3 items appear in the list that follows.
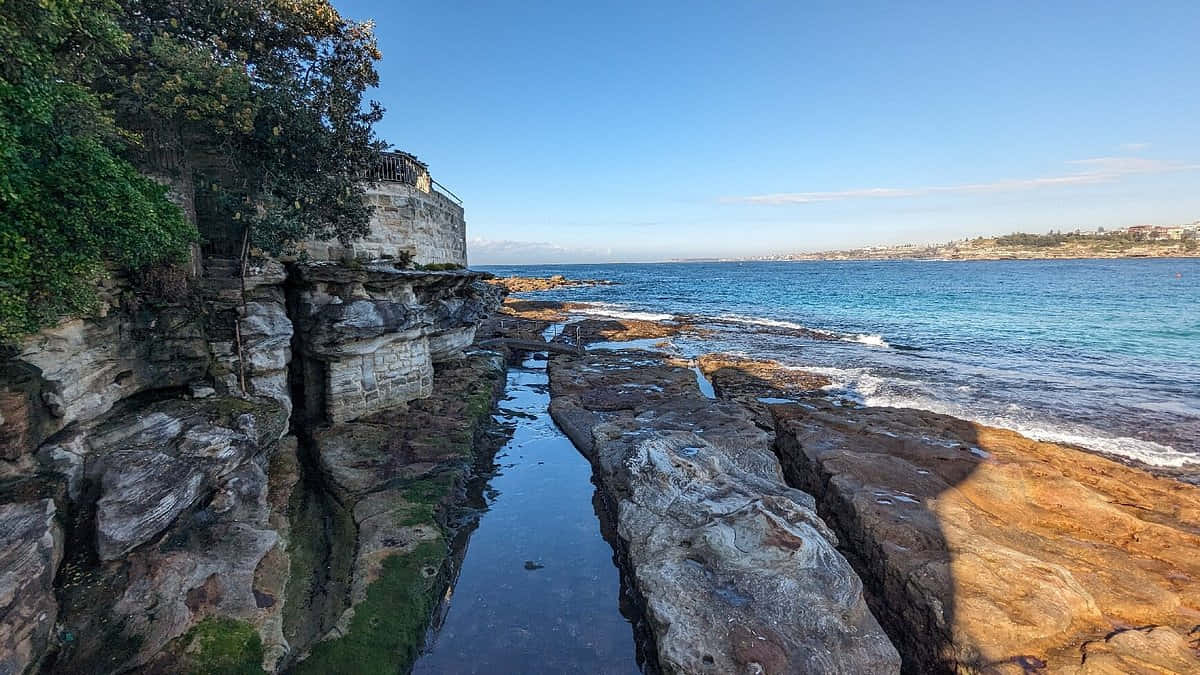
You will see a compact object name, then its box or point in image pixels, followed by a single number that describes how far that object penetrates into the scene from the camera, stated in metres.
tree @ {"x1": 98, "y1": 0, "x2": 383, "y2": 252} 10.82
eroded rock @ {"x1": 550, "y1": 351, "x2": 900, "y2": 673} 6.60
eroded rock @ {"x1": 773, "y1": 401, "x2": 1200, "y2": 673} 7.23
